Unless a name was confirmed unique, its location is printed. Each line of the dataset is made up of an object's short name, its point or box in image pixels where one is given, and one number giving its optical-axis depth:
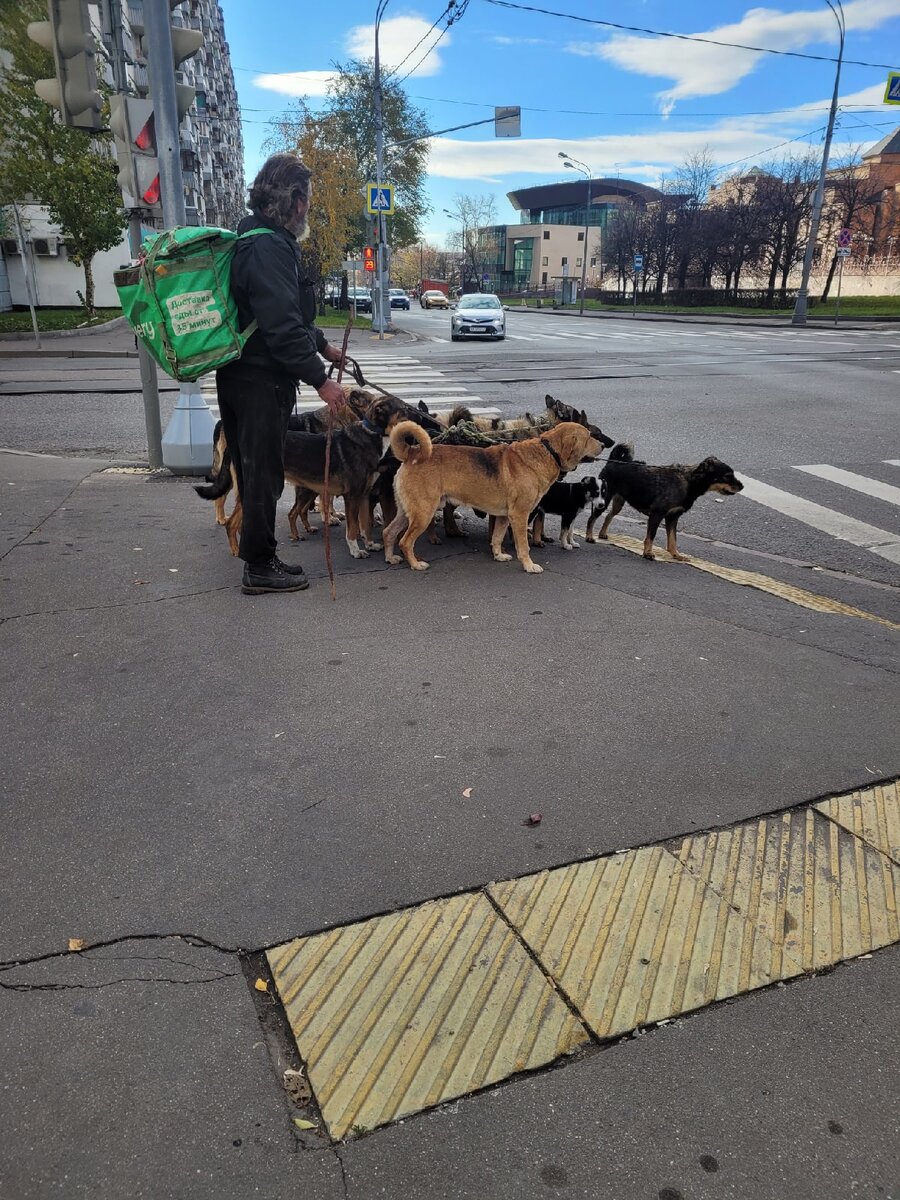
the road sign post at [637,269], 58.83
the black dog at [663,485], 6.30
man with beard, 4.57
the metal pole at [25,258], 19.00
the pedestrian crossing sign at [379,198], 28.51
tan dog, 5.76
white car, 30.95
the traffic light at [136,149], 7.66
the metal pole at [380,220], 29.86
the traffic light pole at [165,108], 7.70
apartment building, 35.19
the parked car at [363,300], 50.96
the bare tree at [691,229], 61.38
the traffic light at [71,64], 7.46
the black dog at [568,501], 6.50
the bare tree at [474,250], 112.31
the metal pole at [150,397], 8.04
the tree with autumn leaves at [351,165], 38.75
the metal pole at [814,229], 34.75
